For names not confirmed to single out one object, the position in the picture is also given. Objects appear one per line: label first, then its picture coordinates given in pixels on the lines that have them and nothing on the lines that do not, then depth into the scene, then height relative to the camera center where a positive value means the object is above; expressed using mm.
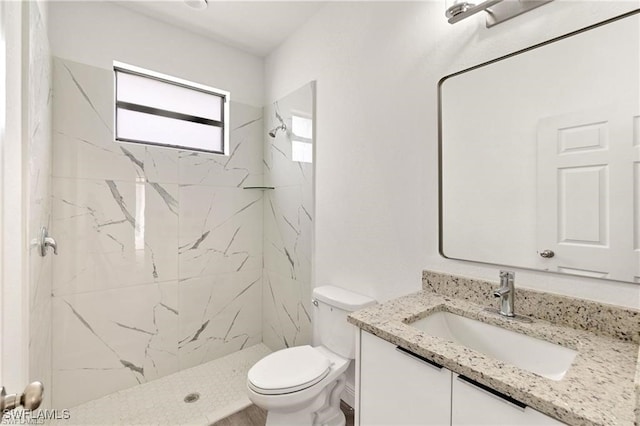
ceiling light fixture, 1905 +1388
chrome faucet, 1075 -301
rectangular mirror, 905 +207
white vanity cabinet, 708 -525
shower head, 2352 +690
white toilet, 1367 -809
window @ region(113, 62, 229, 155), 2096 +795
